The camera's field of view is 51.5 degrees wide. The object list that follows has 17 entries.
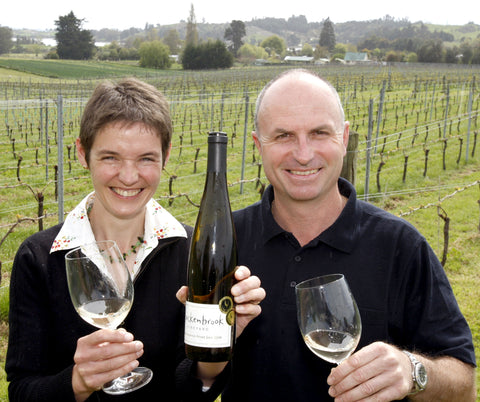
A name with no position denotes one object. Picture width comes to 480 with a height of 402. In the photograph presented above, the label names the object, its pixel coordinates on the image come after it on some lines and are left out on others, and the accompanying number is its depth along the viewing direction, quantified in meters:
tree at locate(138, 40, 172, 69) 68.31
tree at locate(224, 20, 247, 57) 101.75
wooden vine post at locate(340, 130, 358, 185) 4.41
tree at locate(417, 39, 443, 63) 68.00
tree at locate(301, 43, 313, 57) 112.56
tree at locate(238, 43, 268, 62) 97.00
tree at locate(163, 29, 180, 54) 102.88
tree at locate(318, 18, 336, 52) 115.52
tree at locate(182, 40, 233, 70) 62.69
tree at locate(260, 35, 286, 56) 120.22
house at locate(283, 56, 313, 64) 82.46
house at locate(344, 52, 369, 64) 87.19
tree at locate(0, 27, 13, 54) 73.03
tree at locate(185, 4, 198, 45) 102.69
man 1.85
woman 1.77
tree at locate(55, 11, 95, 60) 63.66
